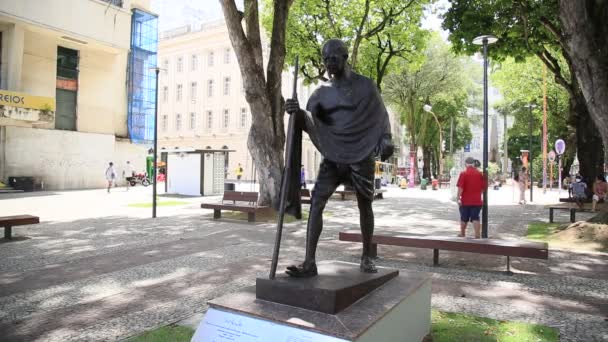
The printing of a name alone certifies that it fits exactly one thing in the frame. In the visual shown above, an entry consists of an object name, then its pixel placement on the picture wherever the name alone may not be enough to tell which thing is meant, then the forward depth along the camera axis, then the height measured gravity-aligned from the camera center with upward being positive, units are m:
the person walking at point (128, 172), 31.03 +0.26
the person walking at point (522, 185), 20.00 -0.10
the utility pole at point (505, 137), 45.23 +4.61
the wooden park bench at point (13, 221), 8.71 -0.96
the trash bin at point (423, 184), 32.88 -0.23
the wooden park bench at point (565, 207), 11.72 -0.74
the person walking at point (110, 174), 23.31 +0.07
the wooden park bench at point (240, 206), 11.96 -0.79
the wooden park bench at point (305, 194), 15.21 -0.54
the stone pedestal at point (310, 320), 2.77 -0.94
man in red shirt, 8.88 -0.23
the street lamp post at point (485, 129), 9.52 +1.20
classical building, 47.22 +9.26
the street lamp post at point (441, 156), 35.38 +2.02
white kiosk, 22.48 +0.29
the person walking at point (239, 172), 36.12 +0.47
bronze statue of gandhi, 3.55 +0.39
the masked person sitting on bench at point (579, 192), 15.08 -0.29
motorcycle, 30.25 -0.23
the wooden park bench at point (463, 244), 6.08 -0.94
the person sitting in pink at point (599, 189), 14.67 -0.17
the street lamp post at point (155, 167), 12.63 +0.27
